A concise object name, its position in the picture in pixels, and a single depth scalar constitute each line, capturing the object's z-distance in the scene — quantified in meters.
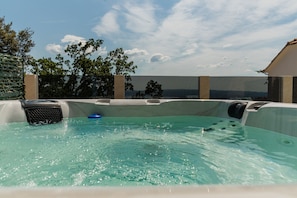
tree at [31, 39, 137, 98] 11.28
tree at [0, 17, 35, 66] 14.04
